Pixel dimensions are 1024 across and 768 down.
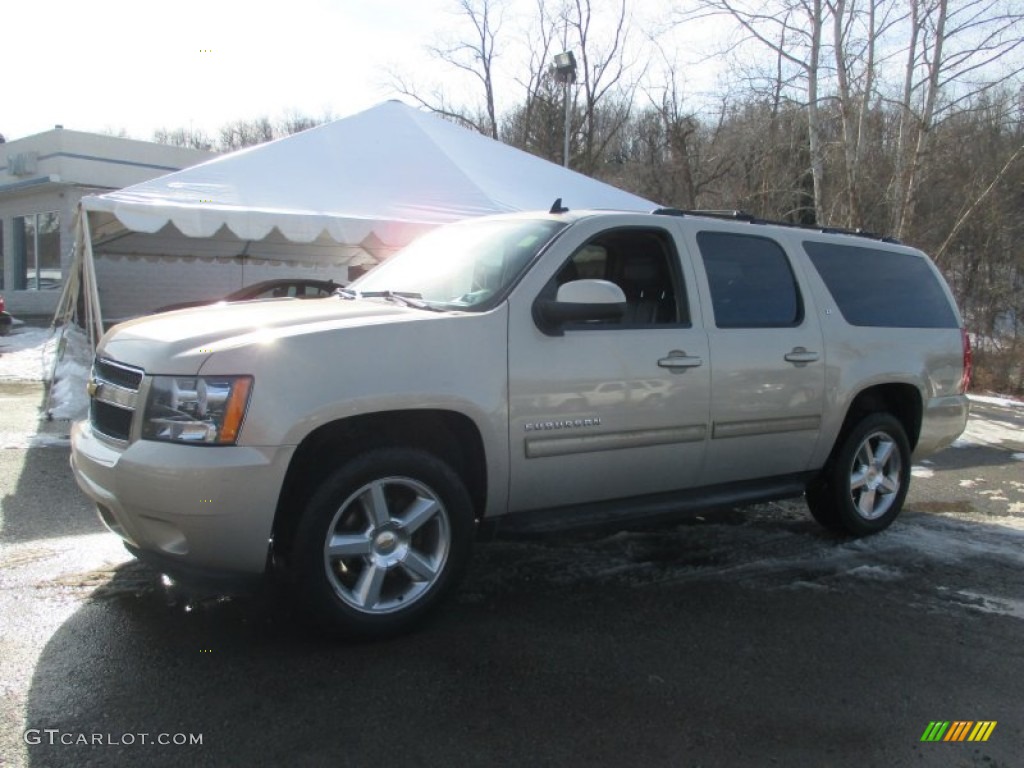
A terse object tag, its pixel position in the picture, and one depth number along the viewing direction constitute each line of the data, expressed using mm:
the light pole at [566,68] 24266
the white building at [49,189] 21188
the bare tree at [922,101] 15820
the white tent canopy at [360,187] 9547
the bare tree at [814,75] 18375
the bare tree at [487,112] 41000
